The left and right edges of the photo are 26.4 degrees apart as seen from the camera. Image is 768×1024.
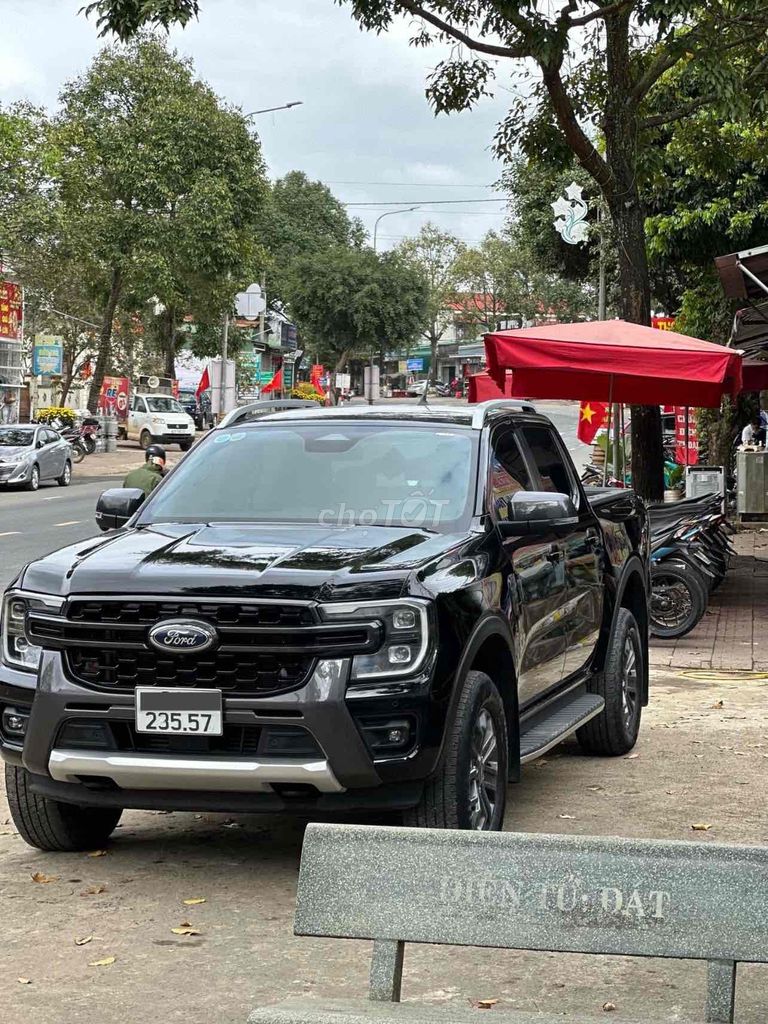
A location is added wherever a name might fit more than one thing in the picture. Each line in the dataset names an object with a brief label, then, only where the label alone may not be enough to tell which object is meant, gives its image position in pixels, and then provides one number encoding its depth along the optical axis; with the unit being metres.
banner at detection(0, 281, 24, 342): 55.28
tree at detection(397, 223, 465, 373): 114.00
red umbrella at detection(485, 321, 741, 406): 13.52
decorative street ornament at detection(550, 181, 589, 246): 24.38
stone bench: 3.57
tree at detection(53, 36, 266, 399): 52.25
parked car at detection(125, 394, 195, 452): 56.19
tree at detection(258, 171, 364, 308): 91.06
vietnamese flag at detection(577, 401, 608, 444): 24.27
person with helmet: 18.19
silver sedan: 35.34
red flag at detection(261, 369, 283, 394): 44.64
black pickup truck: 5.74
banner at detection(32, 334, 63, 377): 59.06
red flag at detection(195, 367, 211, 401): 49.34
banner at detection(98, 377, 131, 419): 59.53
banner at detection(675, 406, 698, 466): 26.05
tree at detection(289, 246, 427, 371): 82.75
